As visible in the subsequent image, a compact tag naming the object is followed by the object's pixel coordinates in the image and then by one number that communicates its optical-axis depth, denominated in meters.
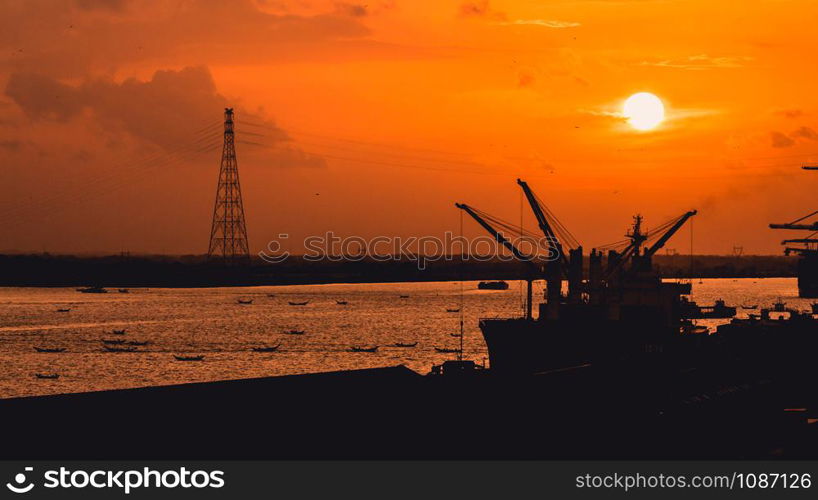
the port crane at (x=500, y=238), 101.16
